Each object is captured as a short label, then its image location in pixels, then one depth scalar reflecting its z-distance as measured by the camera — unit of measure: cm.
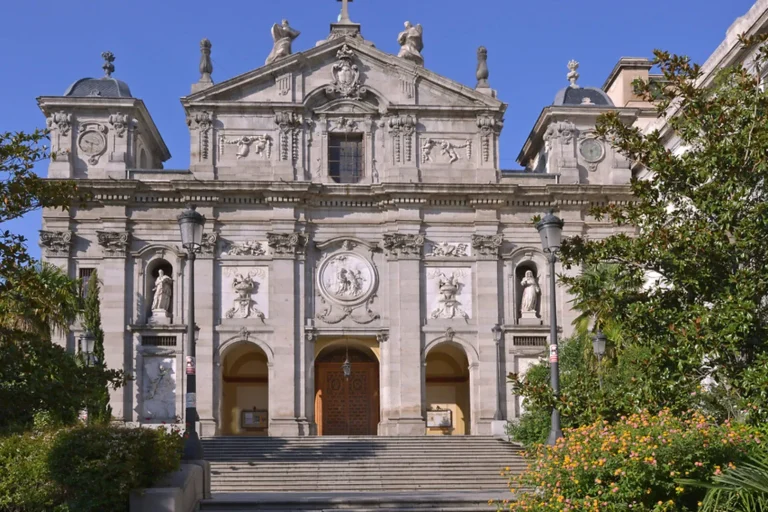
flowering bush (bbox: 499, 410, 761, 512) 1559
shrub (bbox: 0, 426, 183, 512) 1769
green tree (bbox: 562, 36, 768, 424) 1648
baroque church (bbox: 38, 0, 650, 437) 3881
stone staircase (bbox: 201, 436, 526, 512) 2905
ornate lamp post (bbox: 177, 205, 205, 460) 2209
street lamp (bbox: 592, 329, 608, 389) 3156
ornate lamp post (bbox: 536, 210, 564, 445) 2164
